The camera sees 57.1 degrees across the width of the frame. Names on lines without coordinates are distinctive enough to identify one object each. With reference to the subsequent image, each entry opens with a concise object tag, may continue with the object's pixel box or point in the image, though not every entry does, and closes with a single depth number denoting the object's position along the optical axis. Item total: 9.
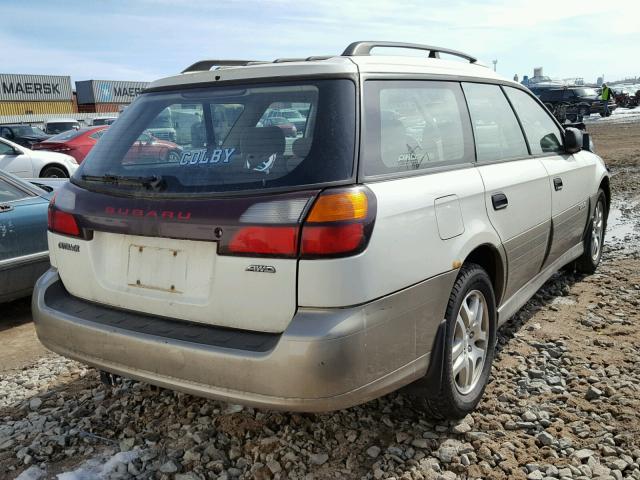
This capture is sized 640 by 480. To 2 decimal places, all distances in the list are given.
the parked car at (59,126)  29.25
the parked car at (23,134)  21.02
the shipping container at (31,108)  59.39
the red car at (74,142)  13.35
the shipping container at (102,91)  65.19
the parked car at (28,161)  11.07
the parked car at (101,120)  28.80
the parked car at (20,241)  4.65
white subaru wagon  2.19
